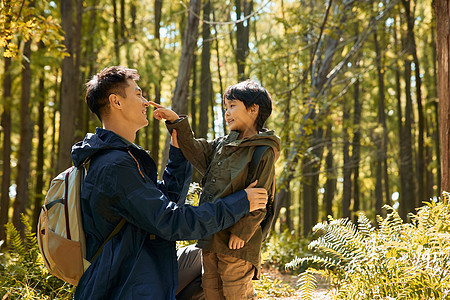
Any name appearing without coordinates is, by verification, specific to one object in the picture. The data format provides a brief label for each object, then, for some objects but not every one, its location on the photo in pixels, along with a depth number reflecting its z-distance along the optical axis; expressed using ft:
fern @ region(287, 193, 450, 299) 11.31
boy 8.79
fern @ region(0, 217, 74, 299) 14.77
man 6.77
